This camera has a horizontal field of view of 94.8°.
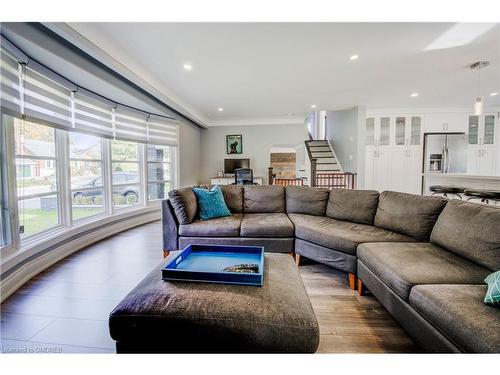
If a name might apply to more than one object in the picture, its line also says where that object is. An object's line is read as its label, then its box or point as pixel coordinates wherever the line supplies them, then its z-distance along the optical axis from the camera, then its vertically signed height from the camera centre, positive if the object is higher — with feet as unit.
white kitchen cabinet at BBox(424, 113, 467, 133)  18.80 +4.33
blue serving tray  4.36 -1.98
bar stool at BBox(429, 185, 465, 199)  11.81 -0.78
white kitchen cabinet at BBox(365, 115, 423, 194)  18.98 +1.91
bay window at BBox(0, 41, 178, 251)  7.16 +0.95
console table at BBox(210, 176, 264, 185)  21.62 -0.48
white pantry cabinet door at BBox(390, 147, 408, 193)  19.07 +0.57
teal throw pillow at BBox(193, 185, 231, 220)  9.53 -1.23
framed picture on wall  22.31 +3.09
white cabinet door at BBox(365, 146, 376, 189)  19.27 +0.75
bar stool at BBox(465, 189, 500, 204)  9.48 -0.82
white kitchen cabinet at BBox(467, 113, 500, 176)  18.31 +2.14
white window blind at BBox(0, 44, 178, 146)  6.89 +2.92
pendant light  10.11 +3.36
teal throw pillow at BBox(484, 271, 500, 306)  3.53 -1.84
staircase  22.36 +1.91
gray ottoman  3.39 -2.25
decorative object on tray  4.72 -1.95
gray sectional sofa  3.76 -1.96
